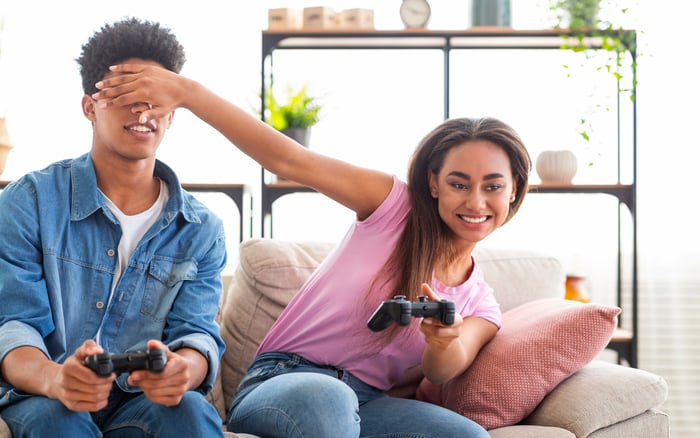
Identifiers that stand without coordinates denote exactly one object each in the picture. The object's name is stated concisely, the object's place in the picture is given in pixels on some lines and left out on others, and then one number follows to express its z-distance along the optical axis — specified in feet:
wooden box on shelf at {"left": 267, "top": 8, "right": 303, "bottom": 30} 9.59
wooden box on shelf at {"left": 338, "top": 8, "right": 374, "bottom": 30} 9.63
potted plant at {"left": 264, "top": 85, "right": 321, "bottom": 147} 9.48
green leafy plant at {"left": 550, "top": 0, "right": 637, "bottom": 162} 9.38
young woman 5.40
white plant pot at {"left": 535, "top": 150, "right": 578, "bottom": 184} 9.63
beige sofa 5.86
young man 4.75
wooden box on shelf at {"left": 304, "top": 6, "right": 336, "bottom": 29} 9.64
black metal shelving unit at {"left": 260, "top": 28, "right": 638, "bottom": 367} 9.43
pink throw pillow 5.90
